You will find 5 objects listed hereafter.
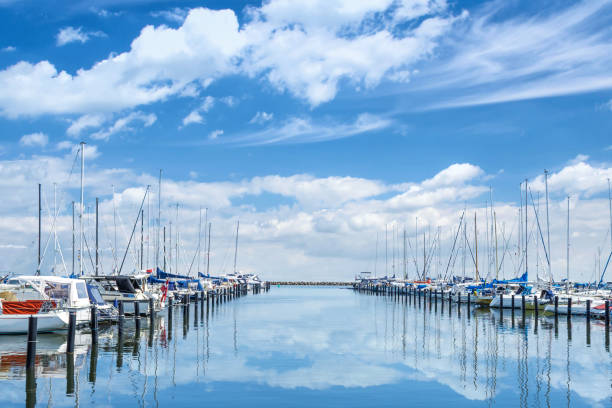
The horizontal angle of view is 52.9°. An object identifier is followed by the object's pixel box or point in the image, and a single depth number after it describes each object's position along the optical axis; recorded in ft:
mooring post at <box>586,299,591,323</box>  168.86
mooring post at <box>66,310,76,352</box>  92.35
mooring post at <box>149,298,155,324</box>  138.86
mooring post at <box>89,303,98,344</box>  111.66
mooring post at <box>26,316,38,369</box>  83.30
